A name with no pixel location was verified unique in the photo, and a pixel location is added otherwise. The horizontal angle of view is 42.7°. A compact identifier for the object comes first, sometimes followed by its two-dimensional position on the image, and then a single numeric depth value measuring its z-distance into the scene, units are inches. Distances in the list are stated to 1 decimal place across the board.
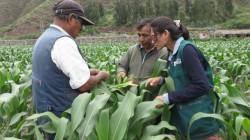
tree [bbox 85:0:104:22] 2058.2
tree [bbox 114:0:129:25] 2033.5
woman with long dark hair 81.5
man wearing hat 85.1
